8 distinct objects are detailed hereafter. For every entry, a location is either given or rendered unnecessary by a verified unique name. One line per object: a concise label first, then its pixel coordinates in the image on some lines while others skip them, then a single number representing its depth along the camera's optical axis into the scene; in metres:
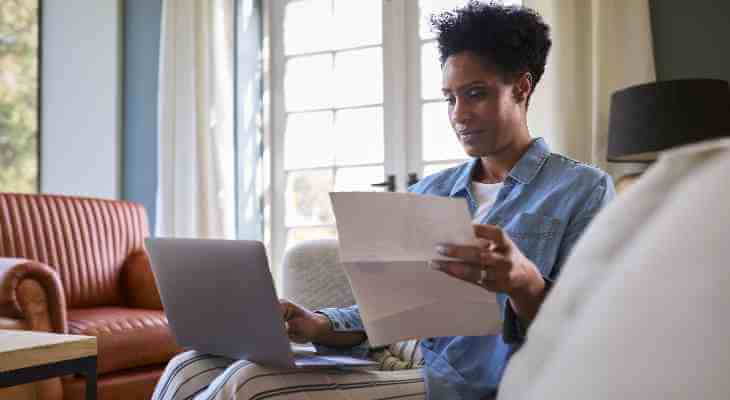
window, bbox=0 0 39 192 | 4.21
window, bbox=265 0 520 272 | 3.46
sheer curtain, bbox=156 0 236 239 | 3.63
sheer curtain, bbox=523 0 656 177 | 2.76
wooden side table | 1.31
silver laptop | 1.01
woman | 1.07
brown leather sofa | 2.27
